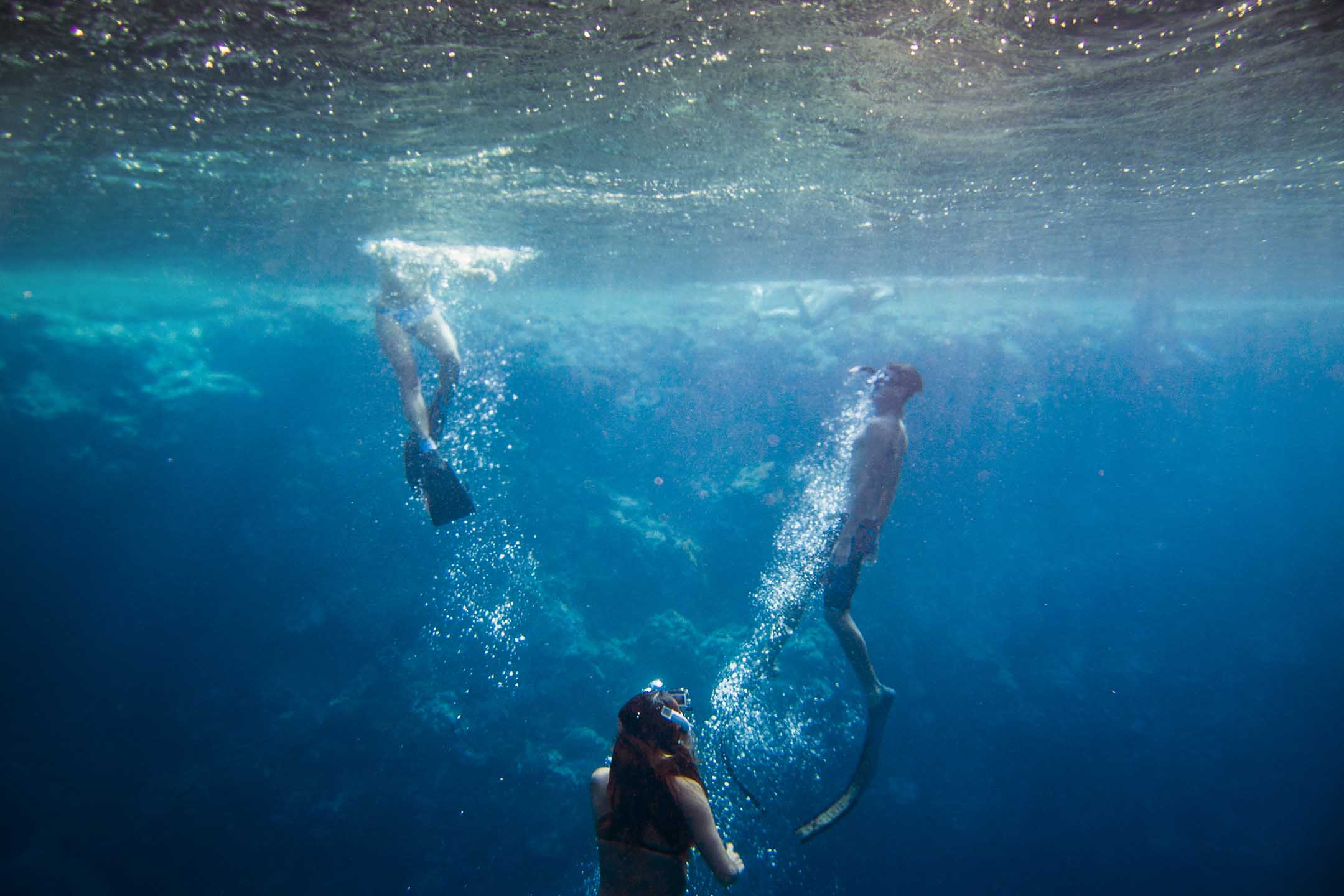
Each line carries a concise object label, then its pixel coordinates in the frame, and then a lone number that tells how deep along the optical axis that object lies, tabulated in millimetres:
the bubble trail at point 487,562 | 12352
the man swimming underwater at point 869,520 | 6680
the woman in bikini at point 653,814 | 3221
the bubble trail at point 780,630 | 9156
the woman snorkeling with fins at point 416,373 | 6582
